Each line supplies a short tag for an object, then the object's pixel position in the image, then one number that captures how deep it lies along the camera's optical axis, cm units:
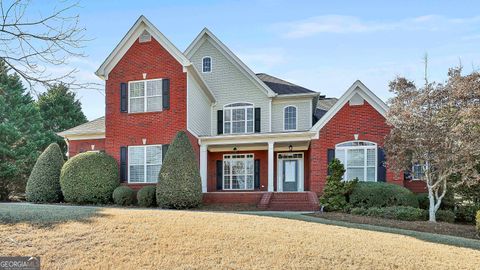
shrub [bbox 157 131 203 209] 1659
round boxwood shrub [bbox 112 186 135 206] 1764
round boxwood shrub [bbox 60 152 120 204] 1786
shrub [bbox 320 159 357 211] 1608
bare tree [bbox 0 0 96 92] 815
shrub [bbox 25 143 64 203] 1866
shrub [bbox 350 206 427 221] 1466
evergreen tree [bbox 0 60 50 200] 2553
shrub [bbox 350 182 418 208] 1608
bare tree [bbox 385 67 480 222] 1412
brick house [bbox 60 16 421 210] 1822
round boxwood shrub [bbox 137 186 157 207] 1741
